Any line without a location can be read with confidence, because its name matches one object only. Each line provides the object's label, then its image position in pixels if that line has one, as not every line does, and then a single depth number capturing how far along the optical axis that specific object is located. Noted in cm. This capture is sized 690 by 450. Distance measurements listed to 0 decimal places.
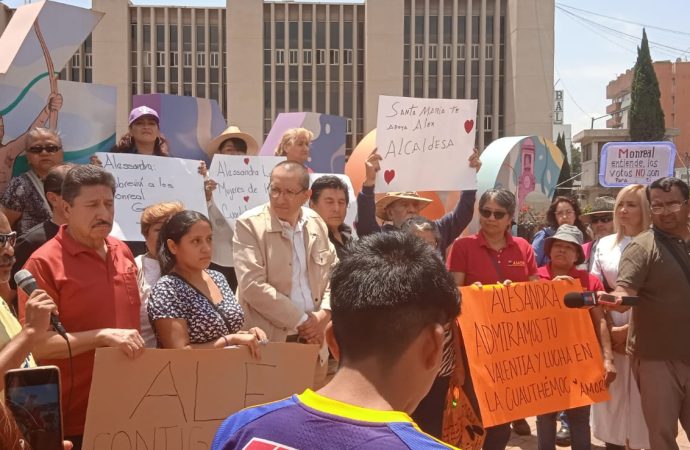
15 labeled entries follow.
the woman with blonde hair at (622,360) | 516
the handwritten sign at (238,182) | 566
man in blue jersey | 125
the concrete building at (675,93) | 6669
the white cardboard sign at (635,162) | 872
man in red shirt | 310
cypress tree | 4528
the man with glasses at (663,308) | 428
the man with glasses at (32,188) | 443
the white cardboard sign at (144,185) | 495
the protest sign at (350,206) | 620
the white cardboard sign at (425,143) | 561
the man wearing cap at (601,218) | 675
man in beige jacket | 412
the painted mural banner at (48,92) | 496
